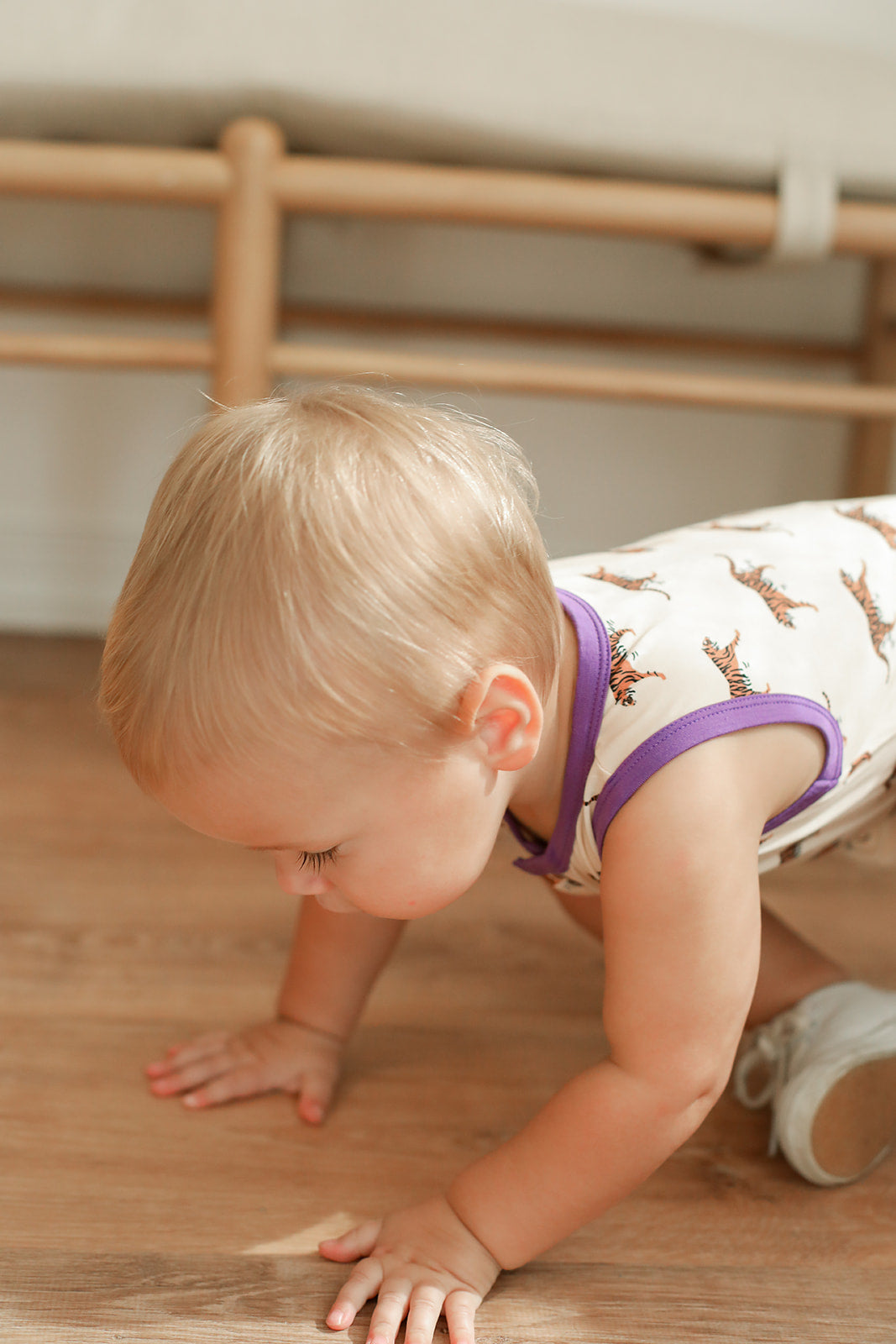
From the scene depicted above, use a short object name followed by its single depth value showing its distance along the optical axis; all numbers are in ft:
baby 1.41
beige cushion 3.23
